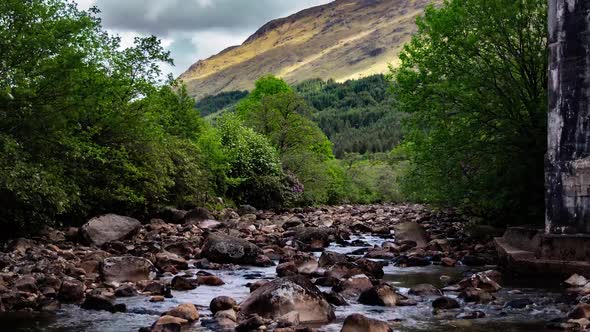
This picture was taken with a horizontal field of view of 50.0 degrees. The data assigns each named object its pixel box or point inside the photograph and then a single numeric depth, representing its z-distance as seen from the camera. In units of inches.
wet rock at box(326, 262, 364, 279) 561.0
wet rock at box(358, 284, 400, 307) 457.4
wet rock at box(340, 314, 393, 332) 351.9
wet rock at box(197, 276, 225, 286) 546.0
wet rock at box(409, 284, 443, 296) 498.4
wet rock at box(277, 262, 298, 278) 594.9
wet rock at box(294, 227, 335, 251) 876.6
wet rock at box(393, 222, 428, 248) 878.4
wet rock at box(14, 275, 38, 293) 456.9
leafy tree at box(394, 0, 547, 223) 803.4
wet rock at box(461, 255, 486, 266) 692.1
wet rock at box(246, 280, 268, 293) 507.5
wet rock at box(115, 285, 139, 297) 477.0
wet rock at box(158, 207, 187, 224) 1083.9
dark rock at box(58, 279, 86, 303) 451.5
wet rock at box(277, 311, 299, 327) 376.8
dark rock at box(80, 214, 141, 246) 745.0
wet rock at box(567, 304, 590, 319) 388.8
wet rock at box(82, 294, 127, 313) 428.1
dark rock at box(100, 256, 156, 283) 531.2
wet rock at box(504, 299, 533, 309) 446.9
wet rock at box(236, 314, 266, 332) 372.5
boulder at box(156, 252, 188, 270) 621.8
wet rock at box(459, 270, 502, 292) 513.7
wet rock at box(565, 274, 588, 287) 521.3
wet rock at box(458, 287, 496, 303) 468.4
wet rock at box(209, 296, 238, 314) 424.5
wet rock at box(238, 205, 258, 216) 1419.8
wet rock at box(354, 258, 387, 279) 589.9
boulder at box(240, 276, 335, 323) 401.7
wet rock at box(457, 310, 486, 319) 409.1
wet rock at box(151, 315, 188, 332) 361.1
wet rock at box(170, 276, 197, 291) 515.5
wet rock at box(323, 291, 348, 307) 454.0
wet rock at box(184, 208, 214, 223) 1074.7
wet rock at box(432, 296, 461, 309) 441.7
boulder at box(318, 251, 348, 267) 631.2
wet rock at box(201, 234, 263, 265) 681.6
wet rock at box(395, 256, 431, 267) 685.9
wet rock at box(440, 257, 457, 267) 683.4
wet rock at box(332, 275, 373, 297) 496.7
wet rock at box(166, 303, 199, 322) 395.5
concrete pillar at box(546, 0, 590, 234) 590.2
